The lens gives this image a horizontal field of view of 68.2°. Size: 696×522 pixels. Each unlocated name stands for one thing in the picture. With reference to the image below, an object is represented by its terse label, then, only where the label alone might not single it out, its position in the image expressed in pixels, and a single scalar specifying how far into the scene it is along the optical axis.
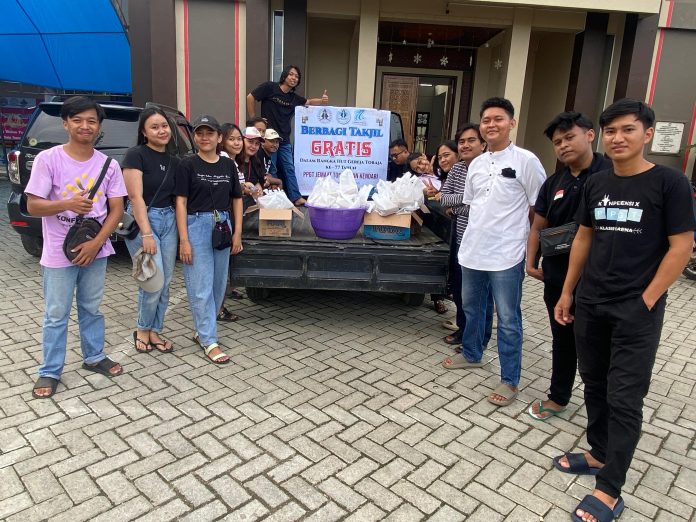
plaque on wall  10.09
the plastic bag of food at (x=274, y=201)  4.30
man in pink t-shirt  3.09
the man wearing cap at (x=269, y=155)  5.16
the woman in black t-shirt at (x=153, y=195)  3.60
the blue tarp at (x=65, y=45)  11.32
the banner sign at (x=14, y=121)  15.48
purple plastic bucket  4.24
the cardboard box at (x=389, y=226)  4.37
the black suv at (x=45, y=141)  5.63
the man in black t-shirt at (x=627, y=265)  2.26
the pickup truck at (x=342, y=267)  4.16
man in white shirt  3.31
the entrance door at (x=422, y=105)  11.90
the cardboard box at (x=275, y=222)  4.29
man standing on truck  6.32
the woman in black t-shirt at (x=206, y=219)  3.70
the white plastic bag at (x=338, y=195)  4.23
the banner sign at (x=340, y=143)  5.61
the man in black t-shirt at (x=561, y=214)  2.88
